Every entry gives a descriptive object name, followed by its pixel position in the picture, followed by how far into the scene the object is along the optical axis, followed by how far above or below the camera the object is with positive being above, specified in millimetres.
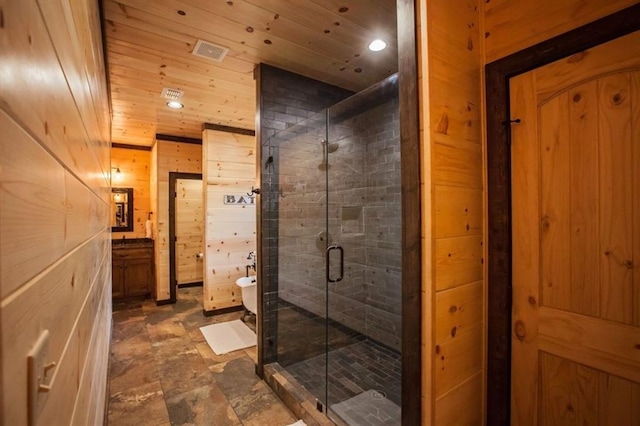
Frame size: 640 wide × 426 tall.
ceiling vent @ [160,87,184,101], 3020 +1324
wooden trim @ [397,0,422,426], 1149 -31
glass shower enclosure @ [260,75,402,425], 2625 -327
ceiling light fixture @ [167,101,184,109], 3336 +1326
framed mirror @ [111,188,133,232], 5129 +111
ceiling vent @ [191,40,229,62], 2210 +1327
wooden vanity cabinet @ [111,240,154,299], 4633 -914
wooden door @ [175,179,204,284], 5138 -315
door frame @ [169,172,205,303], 4695 -344
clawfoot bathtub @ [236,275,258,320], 3691 -1058
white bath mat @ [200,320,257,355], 3189 -1488
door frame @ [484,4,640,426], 1303 -102
